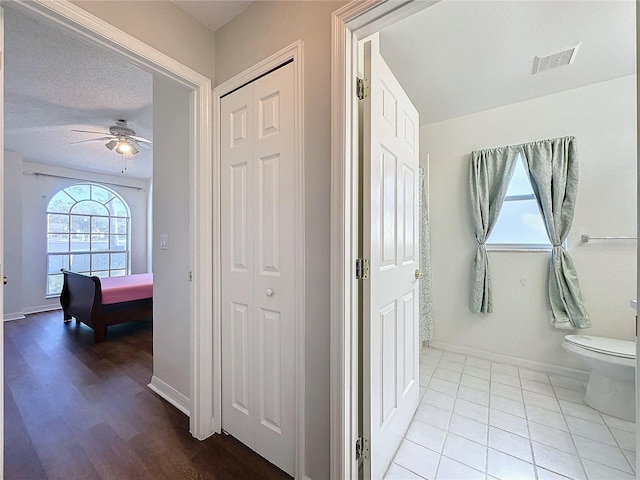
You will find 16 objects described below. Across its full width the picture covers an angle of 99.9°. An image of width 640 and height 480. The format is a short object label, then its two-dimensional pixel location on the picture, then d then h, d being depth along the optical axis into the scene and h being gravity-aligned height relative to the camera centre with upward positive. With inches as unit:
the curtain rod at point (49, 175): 174.9 +41.9
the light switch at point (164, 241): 76.6 -1.2
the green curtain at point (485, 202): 98.7 +12.9
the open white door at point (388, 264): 46.7 -5.7
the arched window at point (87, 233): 187.3 +2.8
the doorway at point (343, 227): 43.3 +1.6
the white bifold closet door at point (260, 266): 51.5 -6.1
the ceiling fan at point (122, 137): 119.6 +44.8
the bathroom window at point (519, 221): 95.1 +5.8
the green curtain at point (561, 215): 86.5 +7.1
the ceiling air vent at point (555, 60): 70.5 +48.7
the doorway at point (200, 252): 61.7 -3.5
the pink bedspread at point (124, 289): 129.4 -26.7
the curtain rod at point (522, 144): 88.1 +32.7
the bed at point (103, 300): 125.2 -32.1
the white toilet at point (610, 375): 66.5 -35.7
